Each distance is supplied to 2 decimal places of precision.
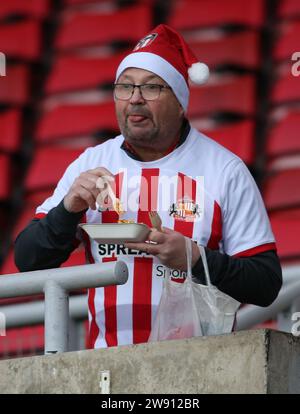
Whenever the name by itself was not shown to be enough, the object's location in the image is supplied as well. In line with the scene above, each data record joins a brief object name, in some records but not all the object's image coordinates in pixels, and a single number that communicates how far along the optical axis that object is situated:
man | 6.26
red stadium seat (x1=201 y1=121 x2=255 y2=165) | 12.41
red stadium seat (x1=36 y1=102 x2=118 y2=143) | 13.29
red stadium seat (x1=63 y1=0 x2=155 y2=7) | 14.37
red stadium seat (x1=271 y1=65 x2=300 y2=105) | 12.88
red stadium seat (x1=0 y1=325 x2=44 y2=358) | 8.96
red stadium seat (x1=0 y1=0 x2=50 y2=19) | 14.80
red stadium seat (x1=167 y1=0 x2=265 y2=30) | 13.52
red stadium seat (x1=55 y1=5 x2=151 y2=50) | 14.03
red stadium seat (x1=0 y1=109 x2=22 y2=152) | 13.78
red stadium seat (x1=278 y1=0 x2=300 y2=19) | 13.78
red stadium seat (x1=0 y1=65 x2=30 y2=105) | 14.16
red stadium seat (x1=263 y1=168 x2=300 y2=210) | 11.84
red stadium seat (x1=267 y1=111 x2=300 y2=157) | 12.41
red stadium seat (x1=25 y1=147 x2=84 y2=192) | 13.05
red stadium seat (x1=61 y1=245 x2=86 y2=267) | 11.18
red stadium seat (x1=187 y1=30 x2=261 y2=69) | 13.27
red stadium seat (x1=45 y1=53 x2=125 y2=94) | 13.77
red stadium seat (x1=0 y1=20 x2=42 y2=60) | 14.48
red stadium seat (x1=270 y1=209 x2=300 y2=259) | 11.10
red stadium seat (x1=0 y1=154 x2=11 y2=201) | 13.30
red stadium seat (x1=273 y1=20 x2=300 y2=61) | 13.25
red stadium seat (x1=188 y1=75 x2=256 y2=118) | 12.98
